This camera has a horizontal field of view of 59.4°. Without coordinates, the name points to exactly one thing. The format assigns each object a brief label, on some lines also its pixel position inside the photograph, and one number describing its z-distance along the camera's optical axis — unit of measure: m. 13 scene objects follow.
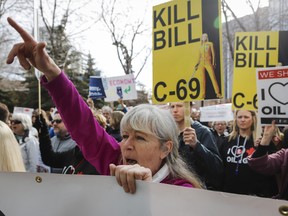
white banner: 0.65
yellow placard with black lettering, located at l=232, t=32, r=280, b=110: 2.30
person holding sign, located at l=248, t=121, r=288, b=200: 1.75
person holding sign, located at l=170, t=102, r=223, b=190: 1.71
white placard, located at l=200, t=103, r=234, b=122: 4.45
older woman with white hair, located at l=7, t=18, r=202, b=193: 0.94
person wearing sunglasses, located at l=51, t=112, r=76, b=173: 2.64
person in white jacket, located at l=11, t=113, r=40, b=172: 2.69
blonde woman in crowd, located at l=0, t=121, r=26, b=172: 1.25
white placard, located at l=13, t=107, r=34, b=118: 5.53
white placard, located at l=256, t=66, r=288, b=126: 1.75
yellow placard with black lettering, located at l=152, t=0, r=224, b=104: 1.75
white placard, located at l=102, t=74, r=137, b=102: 4.02
